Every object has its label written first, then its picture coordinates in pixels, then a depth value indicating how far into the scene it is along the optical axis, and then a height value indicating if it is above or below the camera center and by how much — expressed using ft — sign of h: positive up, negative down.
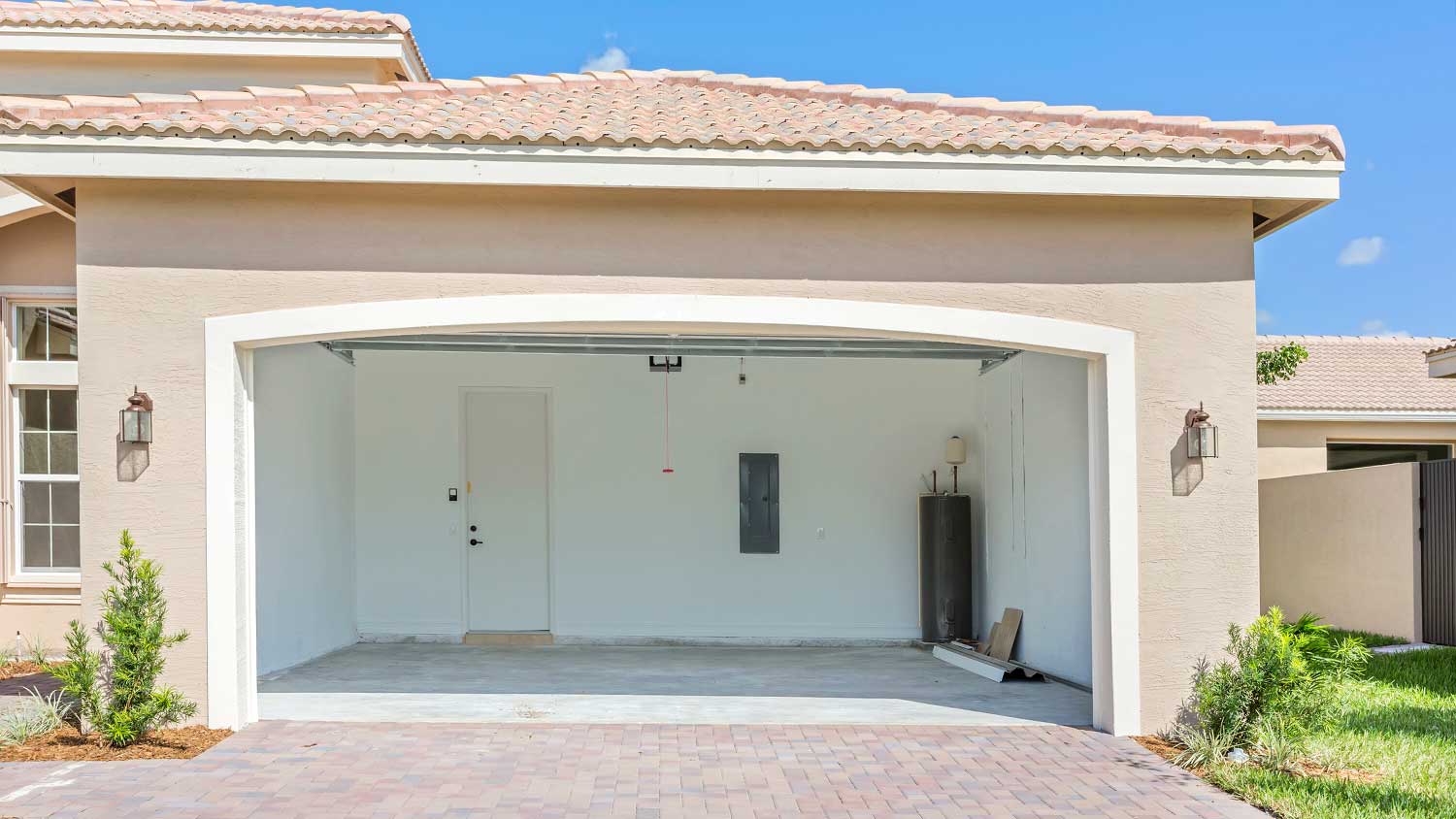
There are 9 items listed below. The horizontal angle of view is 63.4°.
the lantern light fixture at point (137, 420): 24.75 +0.42
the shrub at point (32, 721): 24.07 -5.87
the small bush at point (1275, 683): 23.47 -5.29
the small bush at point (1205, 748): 23.50 -6.56
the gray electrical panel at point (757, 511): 44.27 -3.05
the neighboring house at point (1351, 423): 58.29 -0.11
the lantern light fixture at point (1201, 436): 25.88 -0.27
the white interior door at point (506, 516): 44.09 -3.06
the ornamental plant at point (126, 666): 23.77 -4.60
